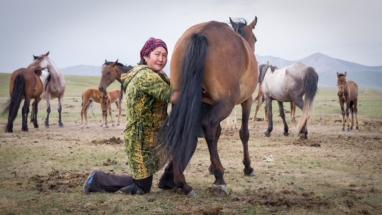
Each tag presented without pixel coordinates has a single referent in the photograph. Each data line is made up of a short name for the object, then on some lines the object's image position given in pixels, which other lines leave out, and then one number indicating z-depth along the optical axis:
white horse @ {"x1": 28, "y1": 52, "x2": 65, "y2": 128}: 11.58
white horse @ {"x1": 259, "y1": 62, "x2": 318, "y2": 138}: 8.13
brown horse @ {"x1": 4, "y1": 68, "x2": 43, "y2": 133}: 8.89
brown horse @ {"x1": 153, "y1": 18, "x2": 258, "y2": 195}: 2.92
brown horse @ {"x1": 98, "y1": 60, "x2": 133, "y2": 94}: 10.05
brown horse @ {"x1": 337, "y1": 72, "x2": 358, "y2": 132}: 10.70
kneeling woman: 2.94
